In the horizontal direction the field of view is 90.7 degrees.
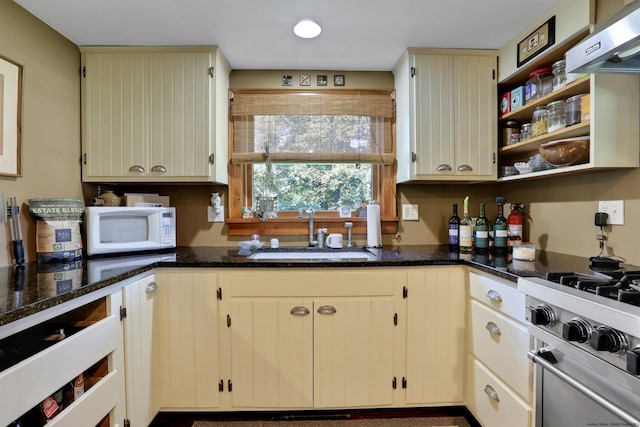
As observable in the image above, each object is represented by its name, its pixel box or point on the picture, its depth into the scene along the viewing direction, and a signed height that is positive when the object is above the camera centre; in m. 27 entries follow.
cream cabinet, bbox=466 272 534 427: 1.27 -0.64
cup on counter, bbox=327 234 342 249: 2.16 -0.20
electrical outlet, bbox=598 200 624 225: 1.47 +0.01
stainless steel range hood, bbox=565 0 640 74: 0.97 +0.55
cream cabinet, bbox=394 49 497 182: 1.99 +0.63
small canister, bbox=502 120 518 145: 1.99 +0.52
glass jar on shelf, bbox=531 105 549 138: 1.70 +0.50
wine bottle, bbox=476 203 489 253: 1.99 -0.15
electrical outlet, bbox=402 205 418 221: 2.33 +0.00
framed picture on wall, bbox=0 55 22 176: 1.46 +0.46
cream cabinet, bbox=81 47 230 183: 1.93 +0.61
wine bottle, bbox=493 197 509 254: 1.96 -0.13
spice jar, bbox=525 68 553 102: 1.71 +0.71
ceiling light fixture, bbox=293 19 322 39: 1.68 +1.00
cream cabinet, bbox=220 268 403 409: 1.66 -0.65
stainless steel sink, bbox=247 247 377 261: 2.01 -0.27
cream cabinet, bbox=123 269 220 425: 1.65 -0.67
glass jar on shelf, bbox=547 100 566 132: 1.59 +0.49
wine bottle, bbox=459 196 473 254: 1.96 -0.16
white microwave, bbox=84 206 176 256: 1.75 -0.09
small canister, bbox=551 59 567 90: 1.58 +0.70
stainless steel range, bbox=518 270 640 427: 0.82 -0.39
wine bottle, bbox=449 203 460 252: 2.12 -0.12
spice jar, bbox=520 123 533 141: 1.84 +0.47
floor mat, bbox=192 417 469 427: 1.67 -1.12
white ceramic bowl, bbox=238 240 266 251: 2.00 -0.21
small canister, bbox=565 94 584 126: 1.49 +0.49
